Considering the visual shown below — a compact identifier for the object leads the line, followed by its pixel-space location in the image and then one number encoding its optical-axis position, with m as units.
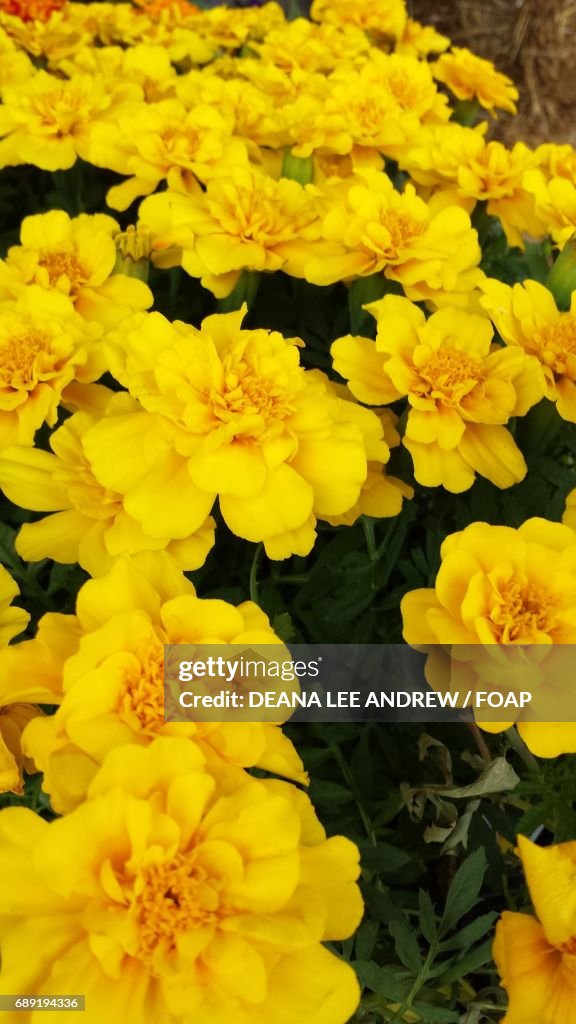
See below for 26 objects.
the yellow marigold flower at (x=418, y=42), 0.50
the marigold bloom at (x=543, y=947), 0.26
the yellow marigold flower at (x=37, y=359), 0.31
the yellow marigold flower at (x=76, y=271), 0.34
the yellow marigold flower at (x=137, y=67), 0.43
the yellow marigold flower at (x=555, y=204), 0.36
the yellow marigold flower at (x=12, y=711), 0.26
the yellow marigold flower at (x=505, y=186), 0.37
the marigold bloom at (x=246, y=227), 0.34
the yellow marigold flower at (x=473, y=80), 0.47
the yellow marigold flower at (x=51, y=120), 0.38
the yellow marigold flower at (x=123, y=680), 0.25
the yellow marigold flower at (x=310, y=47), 0.45
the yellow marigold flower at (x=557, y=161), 0.39
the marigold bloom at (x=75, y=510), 0.29
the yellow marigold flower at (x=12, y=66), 0.42
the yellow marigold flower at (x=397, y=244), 0.33
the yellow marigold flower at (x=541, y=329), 0.32
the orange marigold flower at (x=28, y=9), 0.50
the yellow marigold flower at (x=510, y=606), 0.27
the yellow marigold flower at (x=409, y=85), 0.42
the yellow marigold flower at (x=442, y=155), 0.37
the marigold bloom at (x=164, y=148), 0.36
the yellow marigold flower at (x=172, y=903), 0.24
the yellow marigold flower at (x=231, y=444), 0.29
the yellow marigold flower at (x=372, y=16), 0.49
